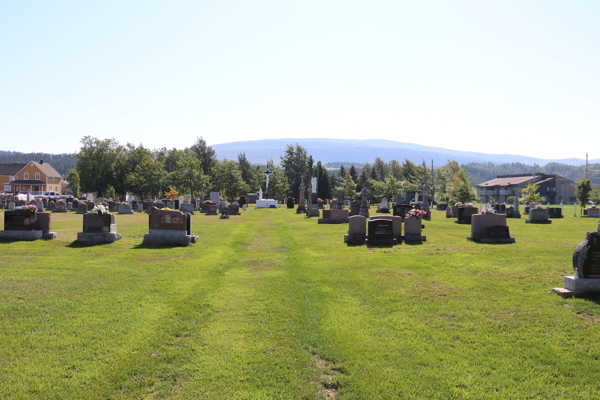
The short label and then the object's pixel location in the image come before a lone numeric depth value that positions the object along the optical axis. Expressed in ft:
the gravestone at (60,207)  135.85
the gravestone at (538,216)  91.20
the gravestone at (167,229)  56.65
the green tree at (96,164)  237.04
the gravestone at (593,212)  118.52
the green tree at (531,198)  145.28
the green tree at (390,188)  230.27
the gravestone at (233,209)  129.70
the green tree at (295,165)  322.75
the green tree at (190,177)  209.05
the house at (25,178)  293.02
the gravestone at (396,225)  59.47
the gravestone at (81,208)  130.41
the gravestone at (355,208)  109.99
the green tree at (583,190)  141.59
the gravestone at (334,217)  93.40
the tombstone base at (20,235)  56.24
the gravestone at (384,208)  119.30
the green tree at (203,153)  310.24
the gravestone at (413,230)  59.36
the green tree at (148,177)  212.84
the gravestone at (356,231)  58.70
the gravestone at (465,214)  92.02
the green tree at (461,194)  169.07
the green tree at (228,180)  236.43
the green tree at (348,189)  249.14
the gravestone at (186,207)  125.80
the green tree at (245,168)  324.11
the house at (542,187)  345.10
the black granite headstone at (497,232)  57.31
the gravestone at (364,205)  102.06
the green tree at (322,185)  300.81
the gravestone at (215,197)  168.24
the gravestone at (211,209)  133.53
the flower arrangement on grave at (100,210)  56.59
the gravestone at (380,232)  57.41
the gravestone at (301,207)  141.69
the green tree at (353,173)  321.32
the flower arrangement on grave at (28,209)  57.16
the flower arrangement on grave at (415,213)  60.44
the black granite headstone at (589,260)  28.73
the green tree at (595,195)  216.74
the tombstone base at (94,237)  55.93
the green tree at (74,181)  283.79
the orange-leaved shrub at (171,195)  182.60
